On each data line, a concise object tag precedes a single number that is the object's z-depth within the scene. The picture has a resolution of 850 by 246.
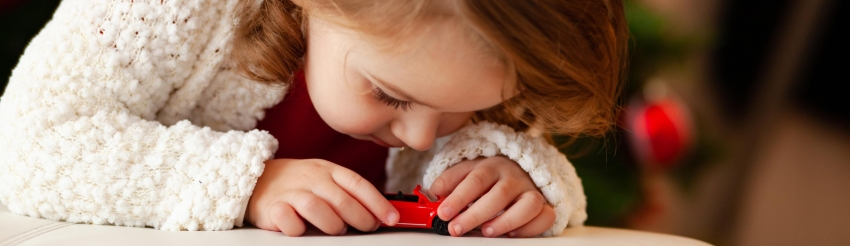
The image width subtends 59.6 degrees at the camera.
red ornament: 1.35
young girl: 0.61
